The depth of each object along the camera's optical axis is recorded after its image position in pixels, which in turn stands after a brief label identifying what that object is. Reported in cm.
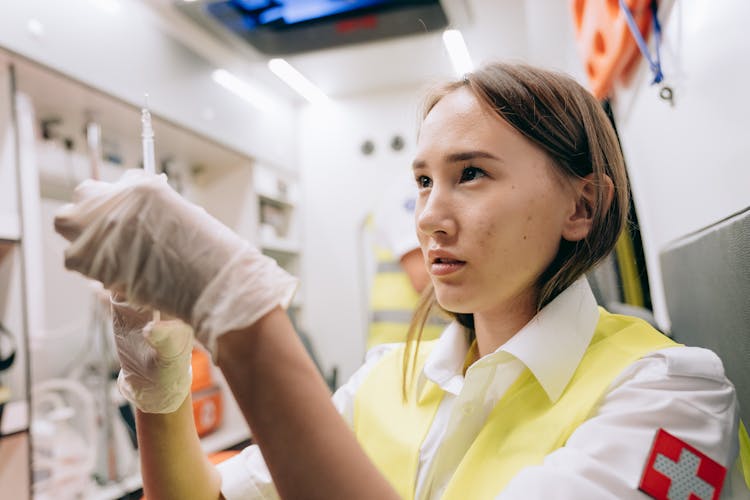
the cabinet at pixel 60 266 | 180
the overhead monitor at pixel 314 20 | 228
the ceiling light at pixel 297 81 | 335
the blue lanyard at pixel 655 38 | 128
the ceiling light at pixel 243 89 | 310
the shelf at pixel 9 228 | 175
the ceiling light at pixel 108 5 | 229
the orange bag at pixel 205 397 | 305
